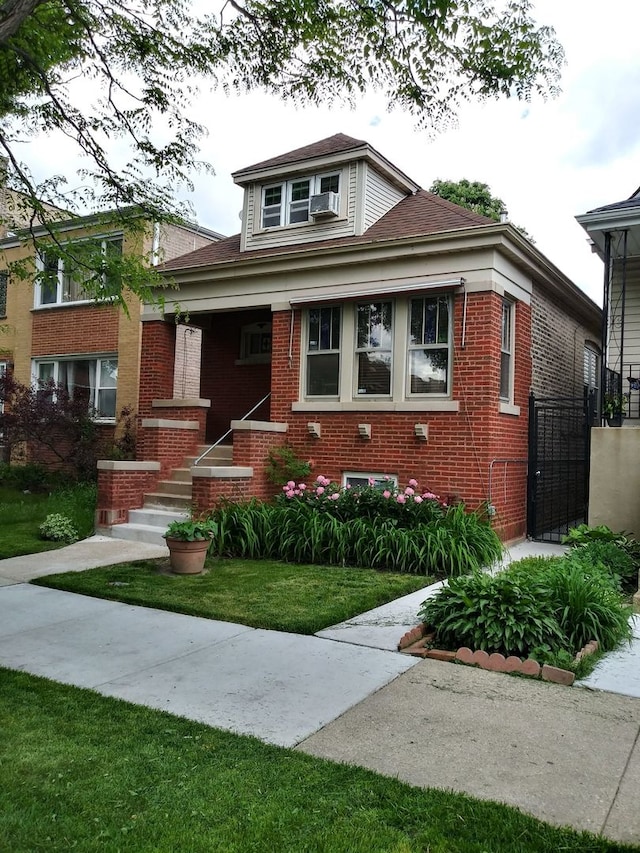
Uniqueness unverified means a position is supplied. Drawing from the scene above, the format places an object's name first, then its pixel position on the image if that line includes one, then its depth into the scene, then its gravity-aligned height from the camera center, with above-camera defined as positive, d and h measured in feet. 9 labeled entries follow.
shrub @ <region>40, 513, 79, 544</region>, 33.04 -4.64
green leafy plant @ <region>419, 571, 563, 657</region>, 16.56 -4.28
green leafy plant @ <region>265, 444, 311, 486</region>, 35.76 -1.39
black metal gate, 36.40 -1.17
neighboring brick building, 55.06 +8.41
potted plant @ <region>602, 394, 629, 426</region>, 32.50 +1.91
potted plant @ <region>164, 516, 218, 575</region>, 25.89 -4.06
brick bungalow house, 32.40 +5.49
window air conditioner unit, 38.47 +13.27
